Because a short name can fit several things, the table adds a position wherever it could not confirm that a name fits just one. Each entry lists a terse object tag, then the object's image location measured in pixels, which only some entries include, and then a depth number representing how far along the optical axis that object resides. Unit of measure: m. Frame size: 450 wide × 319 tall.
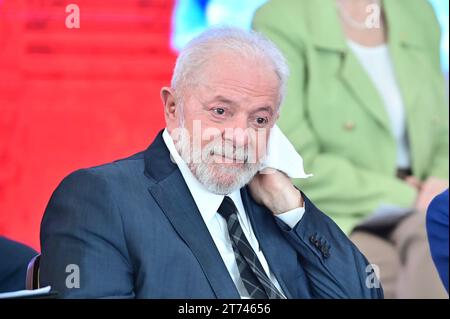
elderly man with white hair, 4.57
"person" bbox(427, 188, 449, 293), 6.18
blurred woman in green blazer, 7.82
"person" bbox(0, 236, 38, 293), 5.39
